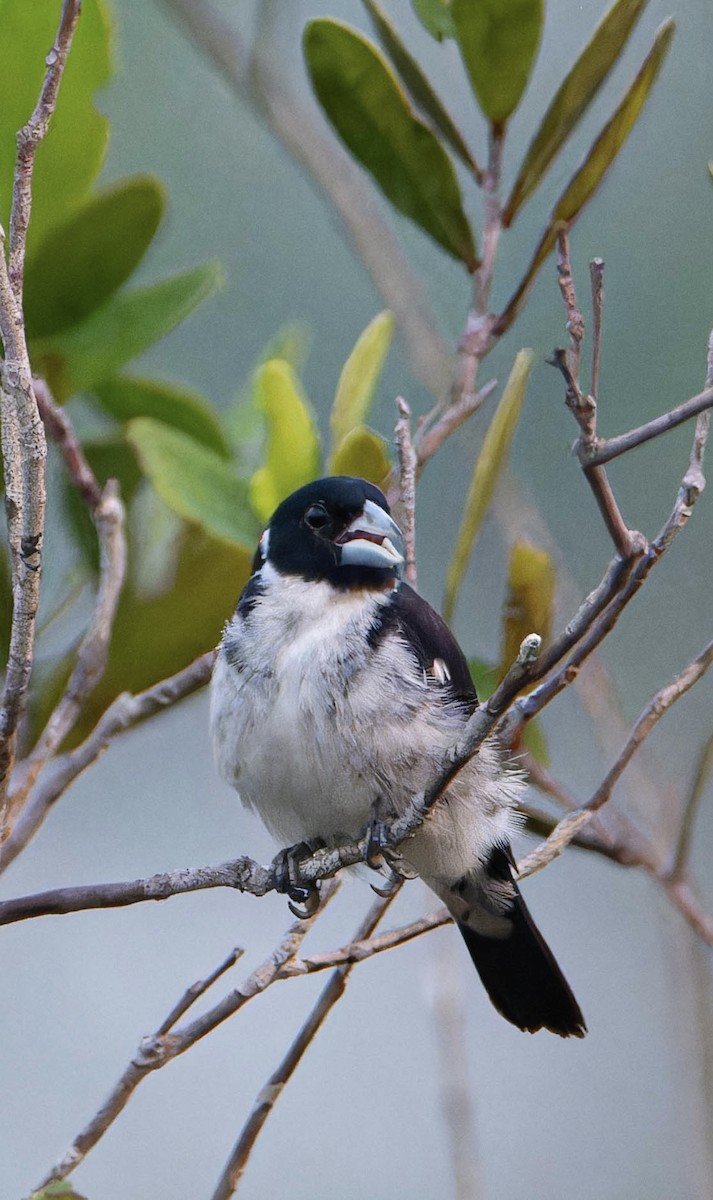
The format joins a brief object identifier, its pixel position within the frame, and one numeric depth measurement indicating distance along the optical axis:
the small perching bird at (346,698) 3.64
